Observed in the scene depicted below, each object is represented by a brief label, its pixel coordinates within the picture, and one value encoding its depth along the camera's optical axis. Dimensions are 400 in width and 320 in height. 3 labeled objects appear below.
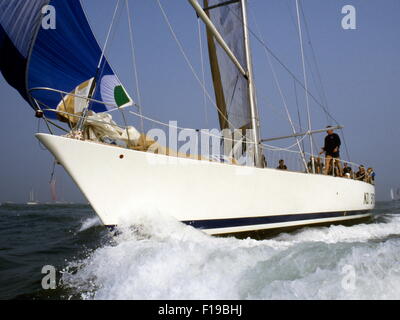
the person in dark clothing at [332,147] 10.12
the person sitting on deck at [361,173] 12.09
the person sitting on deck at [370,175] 13.45
